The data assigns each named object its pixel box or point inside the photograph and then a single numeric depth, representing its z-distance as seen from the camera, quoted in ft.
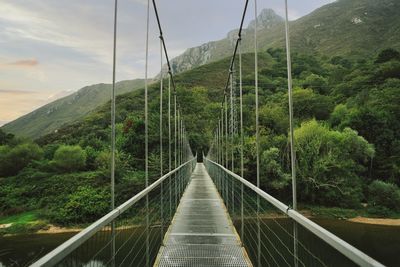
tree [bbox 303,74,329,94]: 104.92
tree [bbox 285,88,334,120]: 90.22
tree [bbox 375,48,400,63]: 115.53
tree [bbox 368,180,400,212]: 68.44
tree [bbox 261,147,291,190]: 57.88
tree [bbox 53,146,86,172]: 85.46
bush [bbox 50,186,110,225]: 61.16
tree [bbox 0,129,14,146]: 107.11
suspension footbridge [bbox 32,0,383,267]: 3.29
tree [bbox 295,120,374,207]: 65.46
